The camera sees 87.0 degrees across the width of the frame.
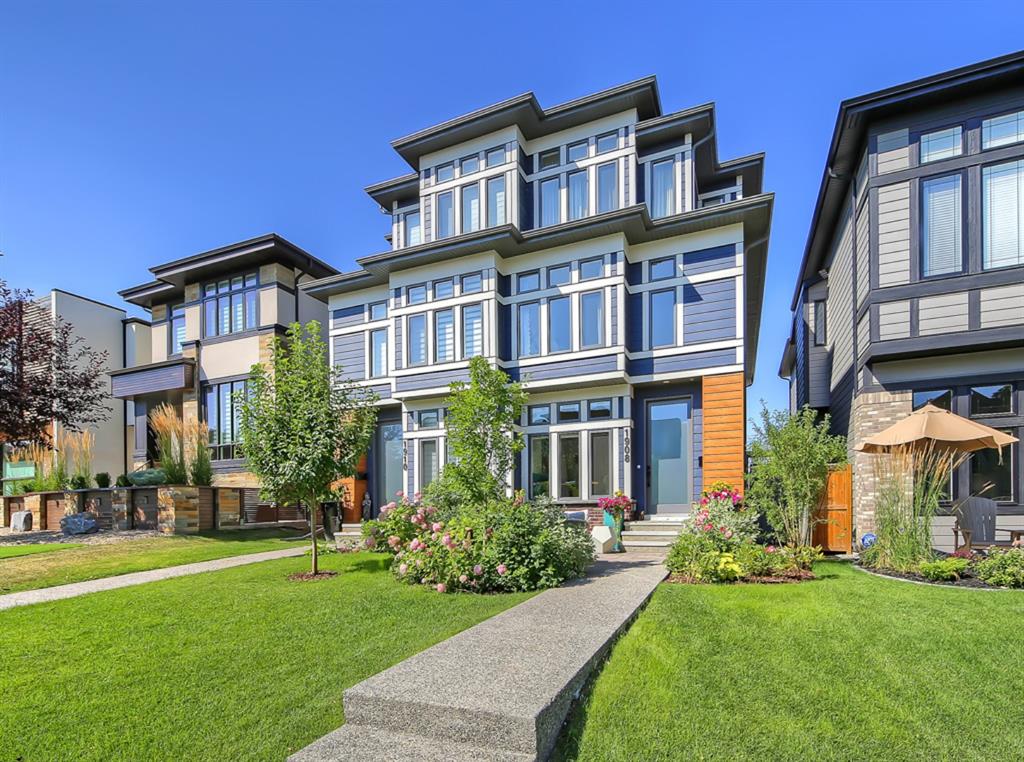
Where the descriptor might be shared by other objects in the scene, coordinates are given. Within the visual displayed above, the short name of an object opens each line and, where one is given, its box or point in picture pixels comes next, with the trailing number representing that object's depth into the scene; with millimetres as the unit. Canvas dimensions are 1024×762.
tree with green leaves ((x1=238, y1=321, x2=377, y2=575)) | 8102
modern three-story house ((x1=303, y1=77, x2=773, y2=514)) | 11562
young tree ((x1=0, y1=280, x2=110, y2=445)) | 12406
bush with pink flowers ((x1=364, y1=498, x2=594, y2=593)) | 6621
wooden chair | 7980
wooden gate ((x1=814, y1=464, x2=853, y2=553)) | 9734
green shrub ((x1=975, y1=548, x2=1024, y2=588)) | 6121
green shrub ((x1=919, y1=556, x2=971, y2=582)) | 6406
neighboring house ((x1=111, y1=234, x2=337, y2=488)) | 16797
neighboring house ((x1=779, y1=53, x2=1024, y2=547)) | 8789
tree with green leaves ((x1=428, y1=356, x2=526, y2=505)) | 8047
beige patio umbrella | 7312
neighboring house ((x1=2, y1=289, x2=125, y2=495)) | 19875
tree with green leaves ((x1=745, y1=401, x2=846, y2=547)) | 8984
